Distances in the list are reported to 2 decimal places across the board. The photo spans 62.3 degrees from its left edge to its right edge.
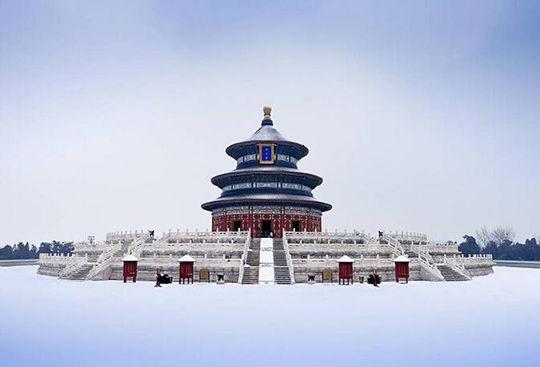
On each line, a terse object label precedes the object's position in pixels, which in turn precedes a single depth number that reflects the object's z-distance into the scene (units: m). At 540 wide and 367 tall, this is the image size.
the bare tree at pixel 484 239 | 152.38
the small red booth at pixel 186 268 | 34.69
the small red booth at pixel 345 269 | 34.16
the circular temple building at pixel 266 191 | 57.09
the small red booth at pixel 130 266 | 36.78
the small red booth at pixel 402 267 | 35.94
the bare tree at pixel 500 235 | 147.25
